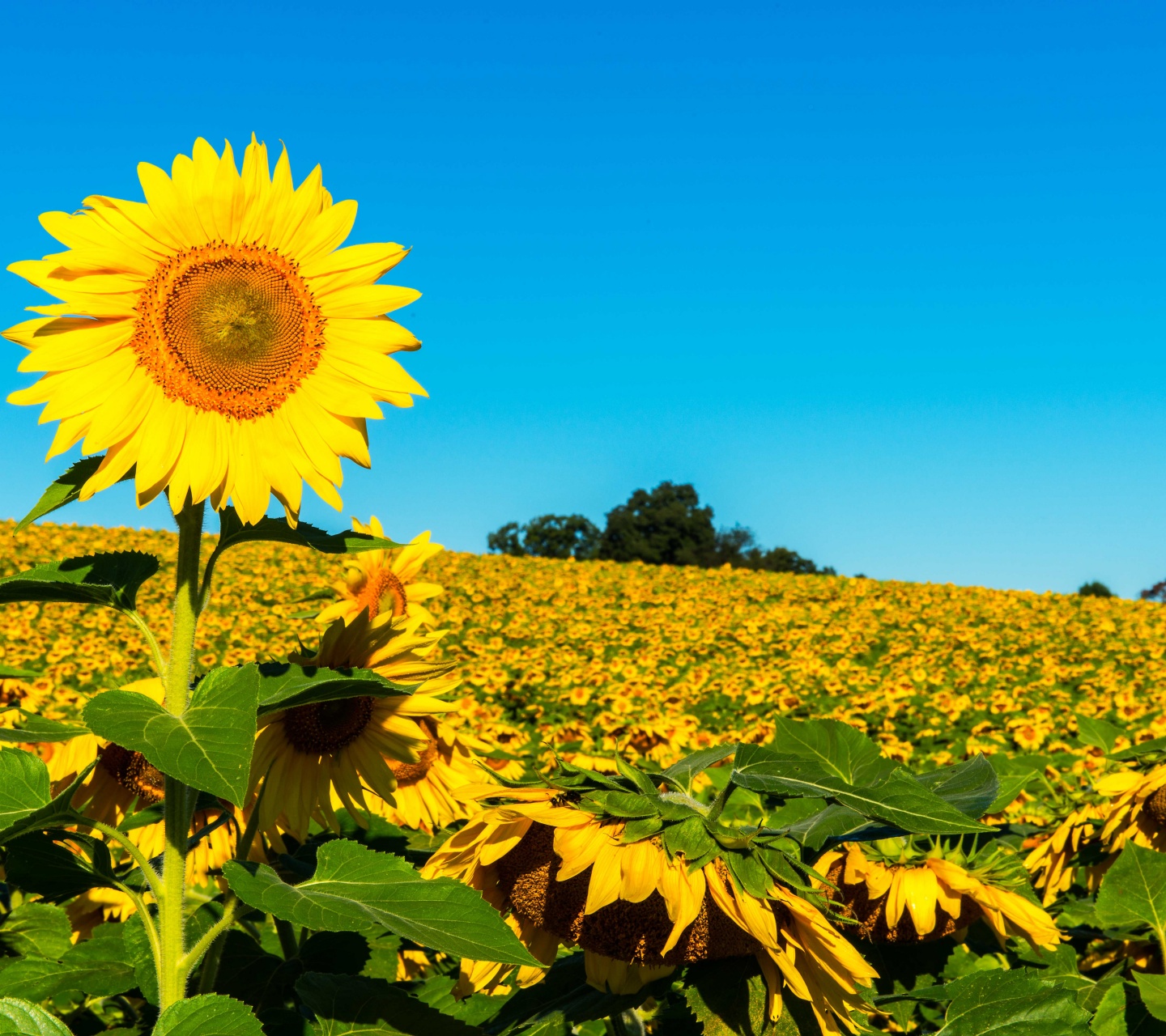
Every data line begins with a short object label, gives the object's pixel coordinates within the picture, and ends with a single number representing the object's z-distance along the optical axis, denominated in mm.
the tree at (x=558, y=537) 51312
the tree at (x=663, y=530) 50000
